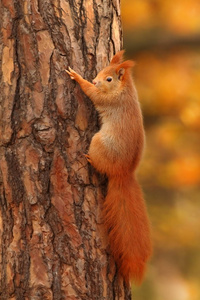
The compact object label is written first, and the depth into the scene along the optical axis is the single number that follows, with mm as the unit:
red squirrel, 4742
